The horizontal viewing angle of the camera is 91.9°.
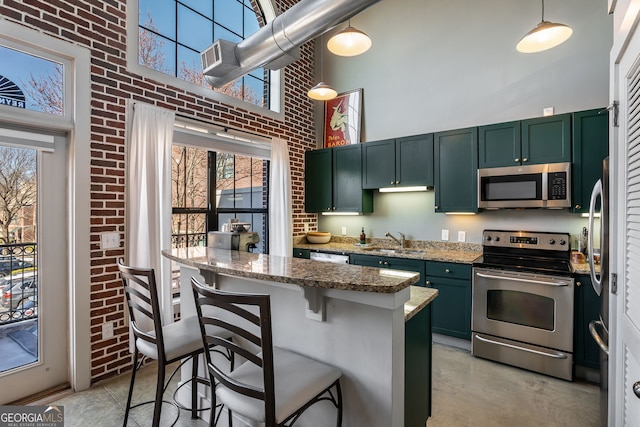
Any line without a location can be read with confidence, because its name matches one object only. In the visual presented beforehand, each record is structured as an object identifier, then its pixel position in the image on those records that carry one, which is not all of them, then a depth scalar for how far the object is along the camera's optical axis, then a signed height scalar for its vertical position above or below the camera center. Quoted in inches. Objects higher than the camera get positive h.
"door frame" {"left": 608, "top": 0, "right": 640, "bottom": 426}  55.1 +0.3
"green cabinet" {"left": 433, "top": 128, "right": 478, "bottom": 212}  130.3 +17.7
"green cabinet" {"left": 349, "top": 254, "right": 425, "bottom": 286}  130.6 -23.1
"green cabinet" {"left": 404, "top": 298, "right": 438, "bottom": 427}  60.6 -33.2
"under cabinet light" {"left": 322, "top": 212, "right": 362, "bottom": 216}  174.3 -1.2
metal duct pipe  82.0 +53.7
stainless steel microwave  112.5 +9.4
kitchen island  51.8 -21.9
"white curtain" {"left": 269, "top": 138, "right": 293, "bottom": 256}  160.9 +4.2
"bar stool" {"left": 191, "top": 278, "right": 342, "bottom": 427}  44.3 -28.0
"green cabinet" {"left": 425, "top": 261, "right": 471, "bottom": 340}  120.6 -34.3
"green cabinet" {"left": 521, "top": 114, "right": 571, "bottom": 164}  111.8 +26.5
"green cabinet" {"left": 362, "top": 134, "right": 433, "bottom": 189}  142.4 +23.8
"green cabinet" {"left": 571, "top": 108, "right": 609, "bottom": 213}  105.9 +20.9
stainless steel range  101.0 -33.9
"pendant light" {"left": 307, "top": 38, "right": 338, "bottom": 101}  124.3 +49.4
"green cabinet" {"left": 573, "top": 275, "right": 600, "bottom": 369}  97.4 -35.3
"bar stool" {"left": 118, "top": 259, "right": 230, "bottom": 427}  64.0 -28.8
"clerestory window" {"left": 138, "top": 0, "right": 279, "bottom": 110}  119.1 +74.7
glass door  88.7 -15.9
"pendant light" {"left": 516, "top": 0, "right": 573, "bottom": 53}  93.6 +54.9
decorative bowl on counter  178.5 -15.0
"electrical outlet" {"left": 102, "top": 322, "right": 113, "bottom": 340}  101.3 -39.2
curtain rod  123.2 +37.9
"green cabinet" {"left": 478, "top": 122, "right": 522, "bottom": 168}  121.0 +26.4
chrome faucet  159.5 -14.5
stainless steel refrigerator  65.8 -19.4
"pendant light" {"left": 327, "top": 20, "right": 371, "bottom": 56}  94.3 +52.6
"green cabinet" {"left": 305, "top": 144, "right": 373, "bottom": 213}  164.6 +16.5
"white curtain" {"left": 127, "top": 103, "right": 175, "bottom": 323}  107.0 +6.3
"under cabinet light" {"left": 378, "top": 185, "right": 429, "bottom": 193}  147.9 +11.1
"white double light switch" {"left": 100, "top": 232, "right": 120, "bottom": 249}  101.2 -9.7
